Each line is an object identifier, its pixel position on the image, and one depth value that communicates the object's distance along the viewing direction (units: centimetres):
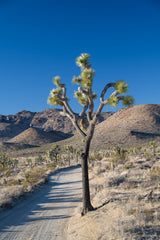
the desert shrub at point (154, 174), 1122
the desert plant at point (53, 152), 4606
